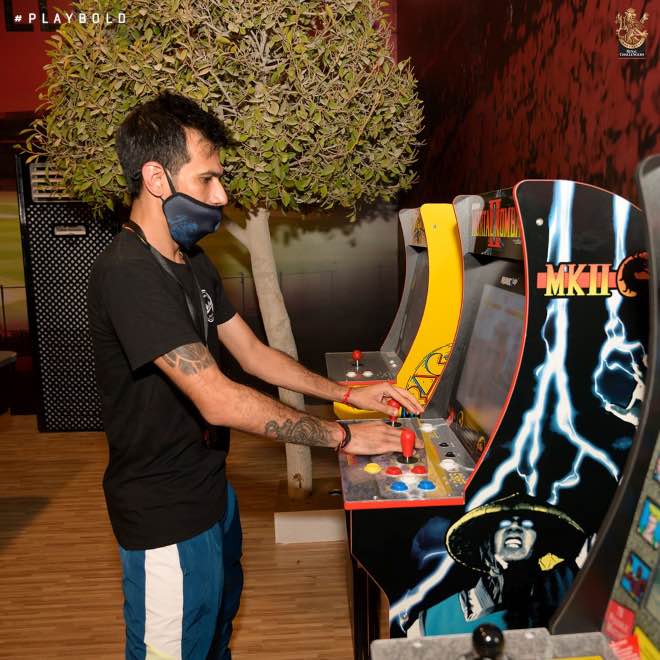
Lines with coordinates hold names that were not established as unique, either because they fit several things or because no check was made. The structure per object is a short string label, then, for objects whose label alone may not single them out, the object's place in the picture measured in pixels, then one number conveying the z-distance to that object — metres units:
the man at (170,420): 1.40
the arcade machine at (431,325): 2.25
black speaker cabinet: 4.71
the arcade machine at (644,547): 0.98
